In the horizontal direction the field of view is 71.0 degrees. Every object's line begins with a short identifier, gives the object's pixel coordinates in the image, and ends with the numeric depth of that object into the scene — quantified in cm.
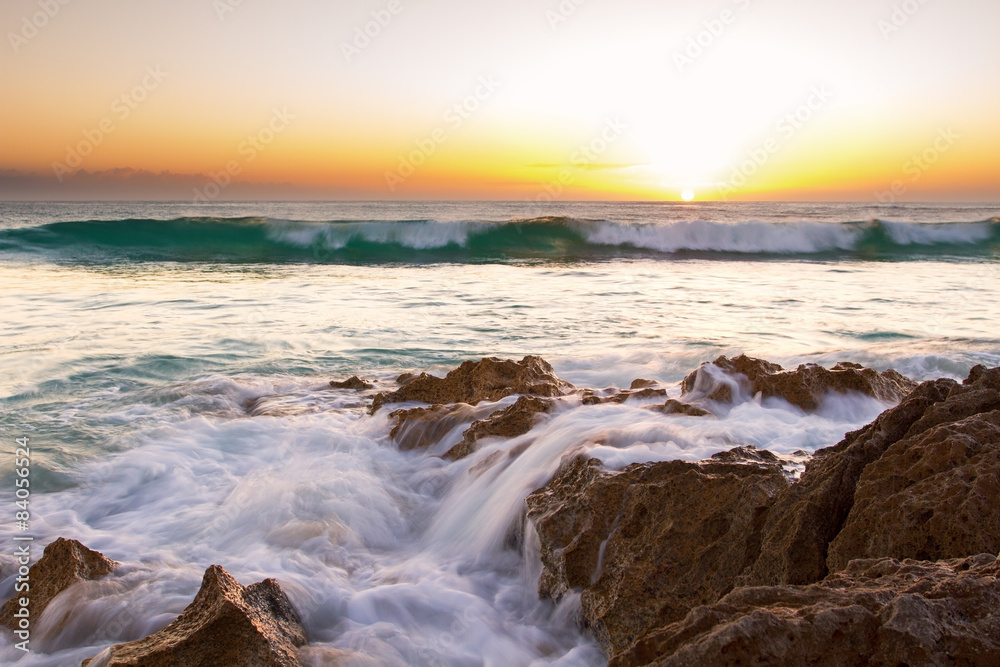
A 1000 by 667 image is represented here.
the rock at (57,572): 288
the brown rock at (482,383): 518
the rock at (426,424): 475
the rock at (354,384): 624
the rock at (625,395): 454
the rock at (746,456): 292
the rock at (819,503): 224
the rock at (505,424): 434
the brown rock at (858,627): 150
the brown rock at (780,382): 437
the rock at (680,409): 412
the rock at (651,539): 244
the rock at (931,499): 202
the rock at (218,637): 219
